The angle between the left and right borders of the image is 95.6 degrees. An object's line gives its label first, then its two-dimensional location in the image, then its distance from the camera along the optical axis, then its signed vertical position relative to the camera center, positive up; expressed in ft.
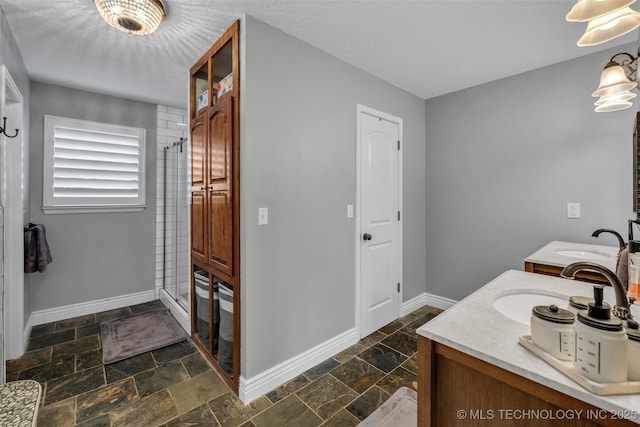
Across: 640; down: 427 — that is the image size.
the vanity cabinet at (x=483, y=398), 2.36 -1.71
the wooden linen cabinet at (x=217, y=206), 6.26 +0.20
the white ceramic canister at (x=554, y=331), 2.50 -1.04
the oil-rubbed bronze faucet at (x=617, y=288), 2.58 -0.66
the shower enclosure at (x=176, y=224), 9.78 -0.37
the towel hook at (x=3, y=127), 5.55 +1.71
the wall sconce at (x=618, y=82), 4.94 +2.28
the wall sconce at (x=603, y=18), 3.13 +2.30
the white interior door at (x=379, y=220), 8.82 -0.17
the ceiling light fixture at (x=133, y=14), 5.08 +3.63
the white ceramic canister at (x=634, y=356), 2.21 -1.08
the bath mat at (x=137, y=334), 7.95 -3.68
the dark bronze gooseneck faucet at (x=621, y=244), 4.40 -0.45
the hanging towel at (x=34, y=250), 8.50 -1.06
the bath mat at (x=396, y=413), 5.49 -3.93
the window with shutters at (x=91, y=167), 9.65 +1.70
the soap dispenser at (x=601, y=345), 2.12 -0.98
